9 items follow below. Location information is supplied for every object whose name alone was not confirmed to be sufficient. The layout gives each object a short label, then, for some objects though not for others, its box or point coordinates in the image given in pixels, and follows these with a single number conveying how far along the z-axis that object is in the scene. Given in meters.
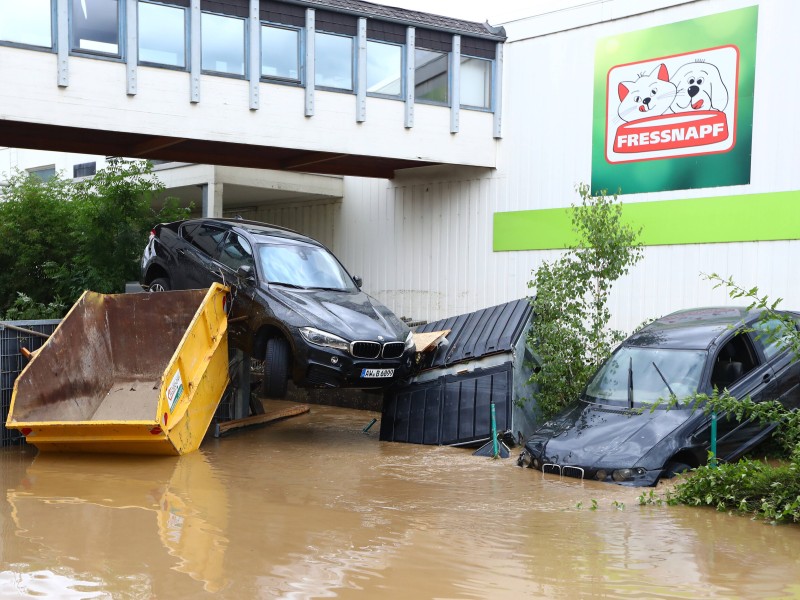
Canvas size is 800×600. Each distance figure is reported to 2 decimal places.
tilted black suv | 10.73
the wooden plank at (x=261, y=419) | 11.84
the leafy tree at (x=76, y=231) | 18.08
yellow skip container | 9.72
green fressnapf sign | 14.20
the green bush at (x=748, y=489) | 7.33
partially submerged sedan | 8.77
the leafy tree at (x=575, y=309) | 11.36
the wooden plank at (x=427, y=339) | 11.59
